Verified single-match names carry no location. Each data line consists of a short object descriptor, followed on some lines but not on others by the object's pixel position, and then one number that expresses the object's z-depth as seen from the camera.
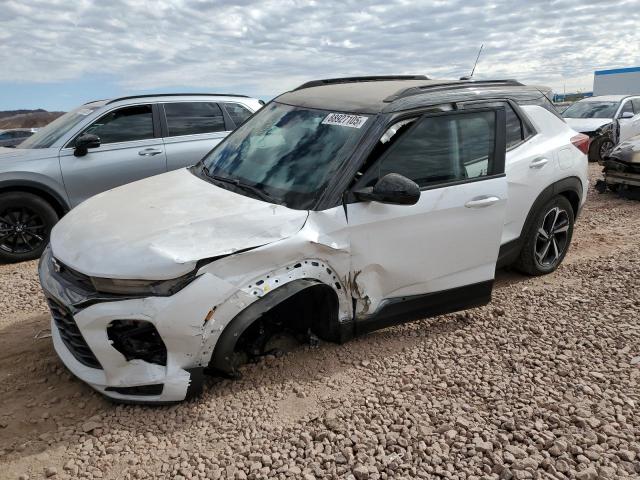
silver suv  6.20
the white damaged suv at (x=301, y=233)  2.82
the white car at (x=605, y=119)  12.95
